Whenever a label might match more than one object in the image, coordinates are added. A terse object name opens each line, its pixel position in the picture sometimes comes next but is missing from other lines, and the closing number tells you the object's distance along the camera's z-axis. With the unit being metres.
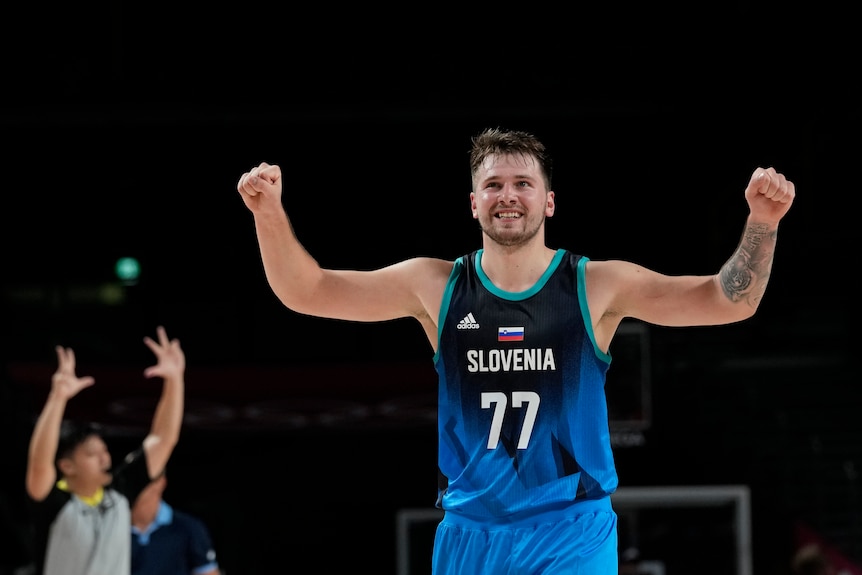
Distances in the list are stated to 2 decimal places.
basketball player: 6.91
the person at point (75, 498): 13.47
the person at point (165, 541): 14.24
